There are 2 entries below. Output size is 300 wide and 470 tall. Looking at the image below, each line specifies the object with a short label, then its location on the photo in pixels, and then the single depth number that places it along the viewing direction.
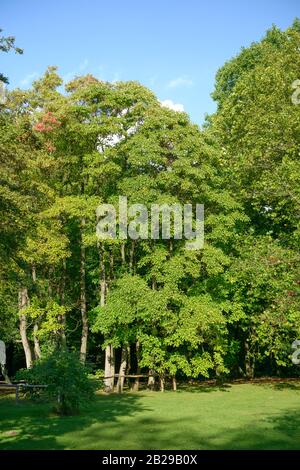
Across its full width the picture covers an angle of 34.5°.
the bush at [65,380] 18.72
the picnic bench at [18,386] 23.08
